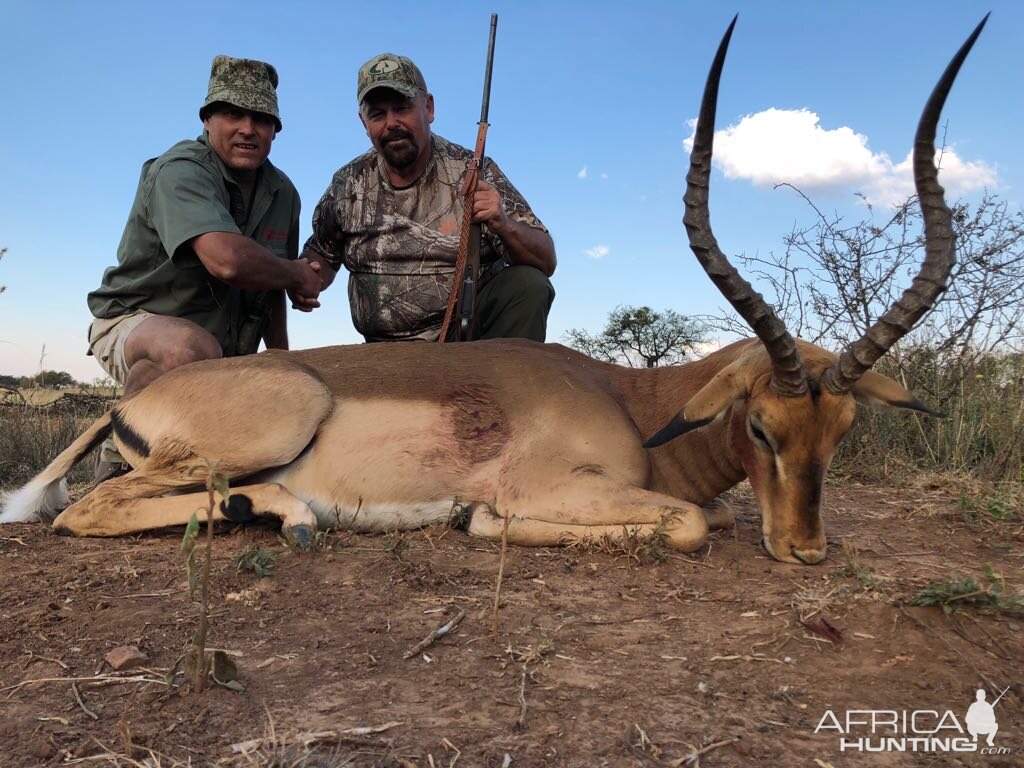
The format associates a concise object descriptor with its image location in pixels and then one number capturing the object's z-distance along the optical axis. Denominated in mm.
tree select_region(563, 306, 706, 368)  19484
